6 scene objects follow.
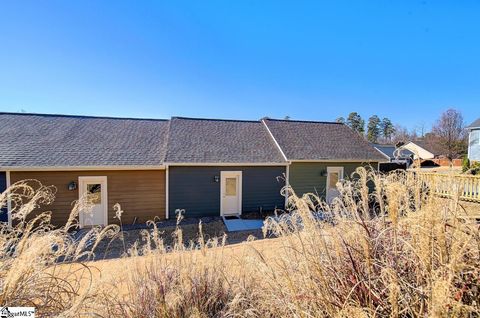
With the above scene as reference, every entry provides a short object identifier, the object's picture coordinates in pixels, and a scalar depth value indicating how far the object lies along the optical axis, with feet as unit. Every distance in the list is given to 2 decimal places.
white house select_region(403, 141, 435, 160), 126.03
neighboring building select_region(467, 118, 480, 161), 67.15
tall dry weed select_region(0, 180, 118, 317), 4.66
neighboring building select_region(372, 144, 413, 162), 100.75
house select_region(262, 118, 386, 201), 38.11
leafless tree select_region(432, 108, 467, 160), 109.70
